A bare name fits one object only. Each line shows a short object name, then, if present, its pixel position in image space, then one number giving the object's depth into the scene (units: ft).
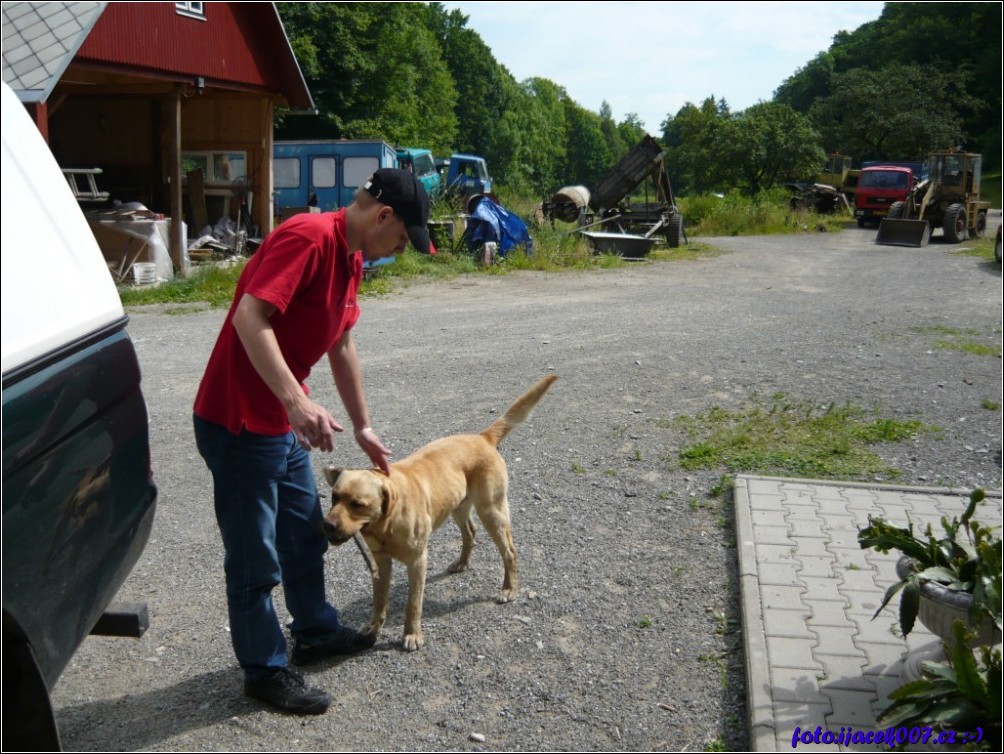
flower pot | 10.62
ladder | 55.38
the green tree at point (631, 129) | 406.62
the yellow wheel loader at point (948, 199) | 88.12
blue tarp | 63.72
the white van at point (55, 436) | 7.67
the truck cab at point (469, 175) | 98.02
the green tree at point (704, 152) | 137.31
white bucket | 52.16
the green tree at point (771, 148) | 133.39
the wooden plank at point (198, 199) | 69.56
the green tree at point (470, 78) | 219.61
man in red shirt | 10.32
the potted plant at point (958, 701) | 9.77
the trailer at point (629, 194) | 83.15
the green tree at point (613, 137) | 381.40
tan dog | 11.96
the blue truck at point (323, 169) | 75.25
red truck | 109.19
